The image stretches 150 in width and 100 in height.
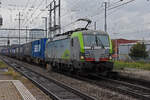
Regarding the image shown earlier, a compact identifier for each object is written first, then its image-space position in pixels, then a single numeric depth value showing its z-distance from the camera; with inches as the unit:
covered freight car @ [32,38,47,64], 1166.8
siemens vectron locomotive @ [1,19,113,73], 640.4
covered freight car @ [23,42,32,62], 1520.1
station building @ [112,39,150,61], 1968.3
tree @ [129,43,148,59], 1755.7
